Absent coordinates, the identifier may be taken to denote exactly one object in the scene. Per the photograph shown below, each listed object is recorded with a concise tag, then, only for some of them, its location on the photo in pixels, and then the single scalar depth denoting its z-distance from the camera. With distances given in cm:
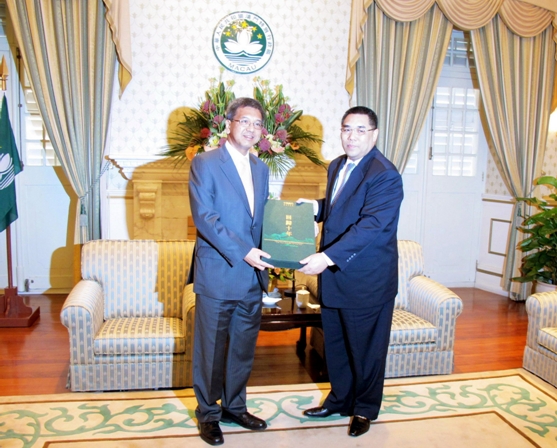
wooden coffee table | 330
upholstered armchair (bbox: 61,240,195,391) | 310
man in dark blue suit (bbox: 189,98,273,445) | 246
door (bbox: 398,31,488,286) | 604
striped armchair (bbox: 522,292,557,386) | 343
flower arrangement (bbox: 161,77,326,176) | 436
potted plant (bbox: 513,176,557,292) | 513
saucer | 355
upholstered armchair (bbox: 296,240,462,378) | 344
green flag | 444
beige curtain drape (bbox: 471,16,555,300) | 563
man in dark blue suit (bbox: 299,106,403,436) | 251
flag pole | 441
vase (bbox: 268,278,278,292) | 378
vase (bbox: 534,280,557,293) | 521
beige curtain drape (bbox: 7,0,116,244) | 476
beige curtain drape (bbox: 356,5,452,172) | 536
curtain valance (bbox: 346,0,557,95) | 527
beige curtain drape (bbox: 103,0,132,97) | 478
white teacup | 352
